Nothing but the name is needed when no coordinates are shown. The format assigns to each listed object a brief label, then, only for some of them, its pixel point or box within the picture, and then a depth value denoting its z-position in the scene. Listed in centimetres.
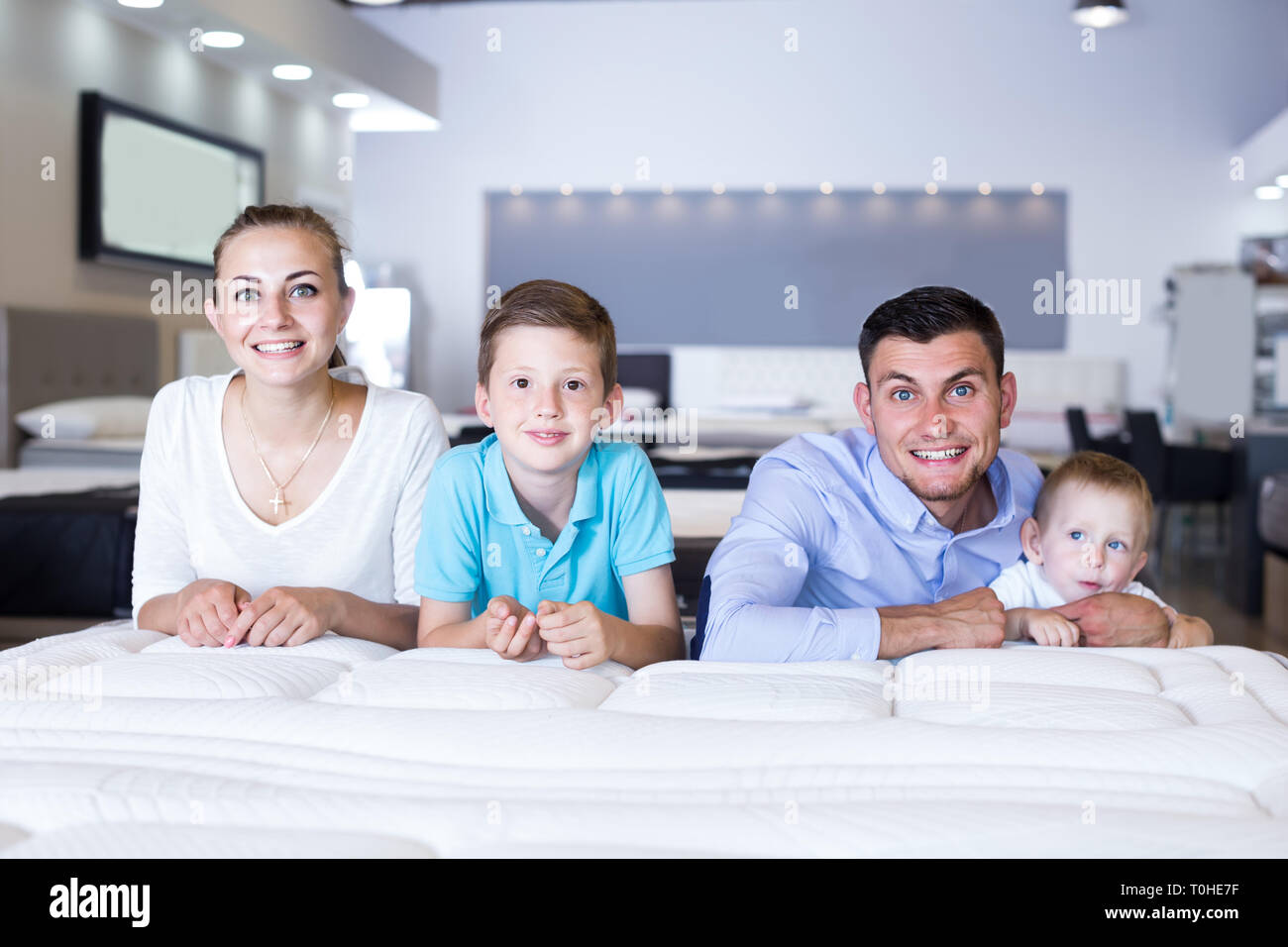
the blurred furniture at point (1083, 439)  574
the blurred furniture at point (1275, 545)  419
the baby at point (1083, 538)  162
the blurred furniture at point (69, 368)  466
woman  158
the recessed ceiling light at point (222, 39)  550
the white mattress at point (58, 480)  333
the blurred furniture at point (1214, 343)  716
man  139
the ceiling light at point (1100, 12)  711
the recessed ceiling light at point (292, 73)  611
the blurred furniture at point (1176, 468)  550
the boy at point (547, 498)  143
